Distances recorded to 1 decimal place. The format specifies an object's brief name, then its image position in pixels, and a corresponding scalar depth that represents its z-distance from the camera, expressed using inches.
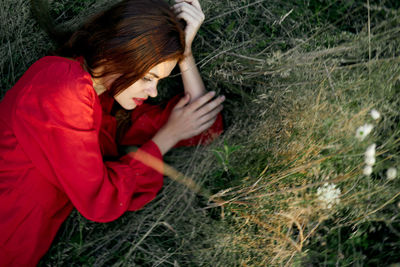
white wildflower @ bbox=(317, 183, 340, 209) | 55.6
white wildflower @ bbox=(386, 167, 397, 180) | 54.4
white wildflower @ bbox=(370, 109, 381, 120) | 53.3
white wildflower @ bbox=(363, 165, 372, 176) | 51.9
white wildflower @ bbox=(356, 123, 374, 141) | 52.0
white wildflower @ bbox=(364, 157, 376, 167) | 52.2
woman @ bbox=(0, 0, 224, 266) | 58.3
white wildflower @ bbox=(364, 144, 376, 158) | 51.4
